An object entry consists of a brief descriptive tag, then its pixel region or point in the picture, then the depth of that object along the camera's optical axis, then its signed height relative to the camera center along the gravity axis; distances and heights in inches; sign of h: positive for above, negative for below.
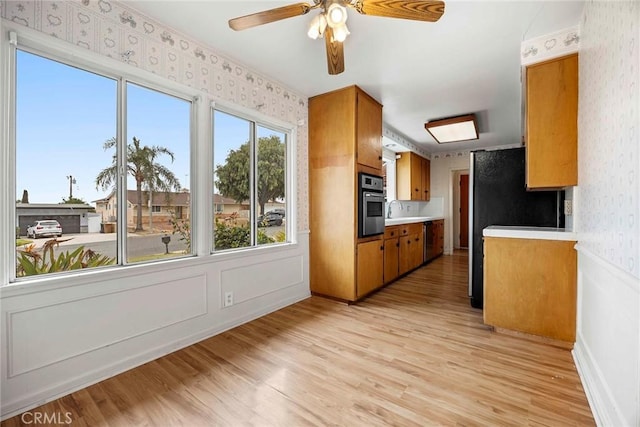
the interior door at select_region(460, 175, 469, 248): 279.6 -1.6
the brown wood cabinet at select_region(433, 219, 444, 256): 225.6 -22.4
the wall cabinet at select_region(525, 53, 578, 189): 82.4 +25.9
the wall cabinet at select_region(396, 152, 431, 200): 220.7 +26.4
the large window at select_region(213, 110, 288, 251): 103.0 +11.2
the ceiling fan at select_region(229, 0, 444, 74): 55.4 +40.6
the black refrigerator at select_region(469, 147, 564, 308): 107.0 +3.1
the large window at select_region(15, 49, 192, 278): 64.1 +10.8
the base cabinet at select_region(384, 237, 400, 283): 147.1 -26.7
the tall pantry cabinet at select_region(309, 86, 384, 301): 122.9 +10.4
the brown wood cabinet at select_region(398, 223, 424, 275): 165.9 -24.3
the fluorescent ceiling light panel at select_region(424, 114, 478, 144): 156.8 +48.6
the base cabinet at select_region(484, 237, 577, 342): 82.7 -23.9
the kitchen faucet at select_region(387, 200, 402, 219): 226.5 -0.3
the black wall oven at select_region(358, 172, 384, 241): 125.8 +2.2
